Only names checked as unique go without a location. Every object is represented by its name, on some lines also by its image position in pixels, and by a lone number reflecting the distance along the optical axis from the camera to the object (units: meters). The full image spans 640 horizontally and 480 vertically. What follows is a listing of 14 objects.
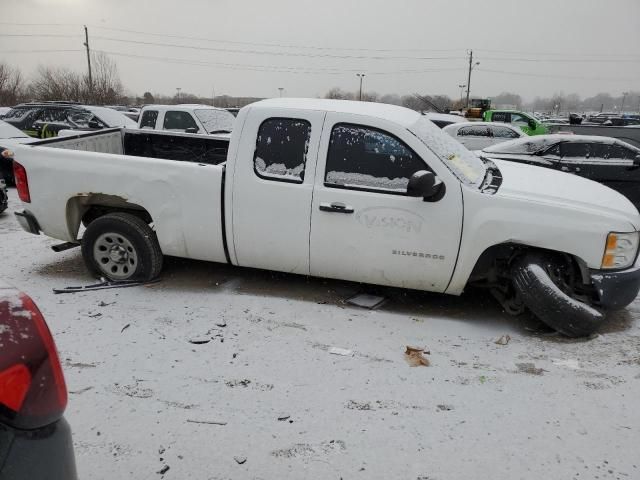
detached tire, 3.87
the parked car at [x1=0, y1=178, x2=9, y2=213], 7.53
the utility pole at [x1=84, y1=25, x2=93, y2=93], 49.04
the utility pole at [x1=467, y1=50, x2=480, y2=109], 72.79
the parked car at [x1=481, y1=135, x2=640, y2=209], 8.43
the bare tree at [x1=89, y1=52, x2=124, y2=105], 46.03
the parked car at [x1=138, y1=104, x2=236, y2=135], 11.28
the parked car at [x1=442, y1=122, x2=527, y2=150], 14.93
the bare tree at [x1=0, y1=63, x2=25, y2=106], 43.41
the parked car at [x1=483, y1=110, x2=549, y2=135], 19.25
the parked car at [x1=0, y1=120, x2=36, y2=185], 9.34
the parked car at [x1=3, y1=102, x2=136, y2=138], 12.15
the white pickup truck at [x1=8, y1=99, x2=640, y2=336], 3.91
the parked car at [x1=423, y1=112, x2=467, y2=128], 18.95
